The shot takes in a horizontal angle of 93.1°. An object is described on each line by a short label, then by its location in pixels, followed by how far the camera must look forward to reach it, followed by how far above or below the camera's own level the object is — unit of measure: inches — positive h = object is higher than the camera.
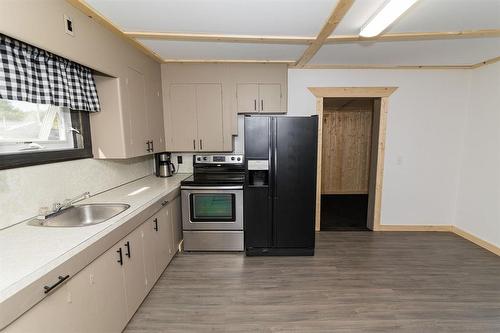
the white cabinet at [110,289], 45.5 -37.6
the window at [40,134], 63.8 +1.5
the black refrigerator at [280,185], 110.2 -22.7
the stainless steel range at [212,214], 115.6 -37.6
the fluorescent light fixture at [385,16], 65.6 +36.4
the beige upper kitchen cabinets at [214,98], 128.4 +21.8
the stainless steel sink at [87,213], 73.1 -24.3
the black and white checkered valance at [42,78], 56.4 +16.9
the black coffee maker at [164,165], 132.4 -15.1
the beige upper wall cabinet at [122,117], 90.4 +8.4
